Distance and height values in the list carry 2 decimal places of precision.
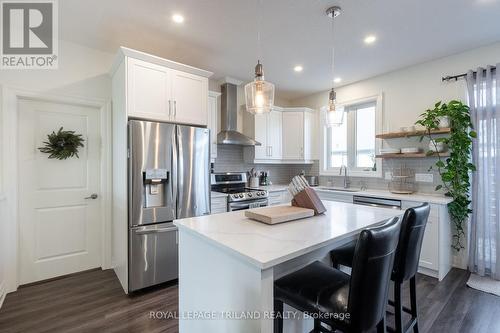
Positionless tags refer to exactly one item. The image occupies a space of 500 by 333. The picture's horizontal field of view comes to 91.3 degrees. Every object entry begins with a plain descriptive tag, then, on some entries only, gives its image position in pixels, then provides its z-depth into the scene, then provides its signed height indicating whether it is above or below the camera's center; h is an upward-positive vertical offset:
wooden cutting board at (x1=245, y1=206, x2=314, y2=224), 1.60 -0.33
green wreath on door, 2.78 +0.24
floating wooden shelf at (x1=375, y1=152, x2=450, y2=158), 3.13 +0.15
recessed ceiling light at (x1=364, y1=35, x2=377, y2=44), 2.74 +1.45
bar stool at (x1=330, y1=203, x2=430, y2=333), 1.54 -0.55
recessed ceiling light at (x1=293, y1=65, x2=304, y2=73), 3.63 +1.47
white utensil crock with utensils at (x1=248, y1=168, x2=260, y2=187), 4.43 -0.26
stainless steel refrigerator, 2.51 -0.29
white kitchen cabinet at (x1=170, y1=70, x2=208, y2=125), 2.87 +0.83
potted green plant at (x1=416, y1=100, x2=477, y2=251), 2.90 +0.04
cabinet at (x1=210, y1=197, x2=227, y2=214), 3.30 -0.53
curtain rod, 3.05 +1.14
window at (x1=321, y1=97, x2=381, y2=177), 4.04 +0.43
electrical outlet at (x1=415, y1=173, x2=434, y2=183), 3.34 -0.16
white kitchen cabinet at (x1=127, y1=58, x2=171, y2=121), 2.55 +0.83
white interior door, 2.69 -0.36
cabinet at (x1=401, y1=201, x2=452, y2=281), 2.81 -0.92
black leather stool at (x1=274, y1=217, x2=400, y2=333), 1.08 -0.65
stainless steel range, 3.47 -0.40
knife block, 1.88 -0.27
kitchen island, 1.09 -0.51
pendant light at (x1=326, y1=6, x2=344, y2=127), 2.15 +0.48
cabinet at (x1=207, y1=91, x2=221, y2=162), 3.83 +0.77
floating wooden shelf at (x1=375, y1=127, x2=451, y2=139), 3.06 +0.45
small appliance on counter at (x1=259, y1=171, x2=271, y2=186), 4.71 -0.25
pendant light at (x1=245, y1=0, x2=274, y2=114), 1.75 +0.52
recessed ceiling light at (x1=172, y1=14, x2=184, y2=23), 2.33 +1.44
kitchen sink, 4.01 -0.39
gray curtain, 2.79 -0.09
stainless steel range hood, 3.97 +0.85
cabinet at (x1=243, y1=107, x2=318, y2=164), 4.53 +0.59
